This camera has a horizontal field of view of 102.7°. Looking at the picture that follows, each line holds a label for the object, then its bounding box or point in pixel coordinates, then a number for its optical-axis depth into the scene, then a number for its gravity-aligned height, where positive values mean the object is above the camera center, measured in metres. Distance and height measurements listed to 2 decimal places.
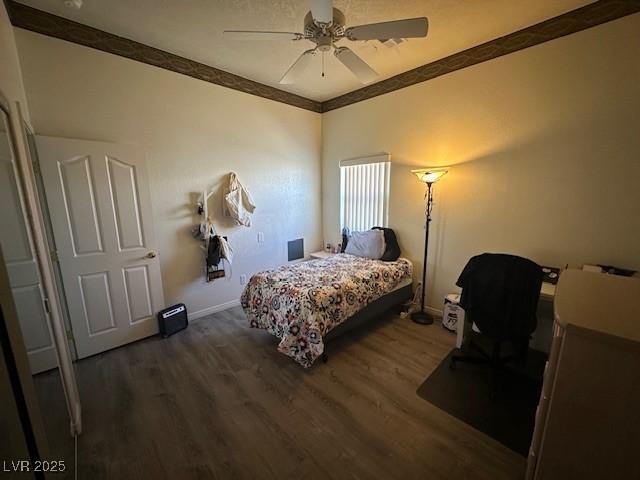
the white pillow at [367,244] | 3.57 -0.73
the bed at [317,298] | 2.31 -1.07
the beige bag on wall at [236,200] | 3.36 -0.08
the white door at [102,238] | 2.31 -0.42
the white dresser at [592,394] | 0.82 -0.69
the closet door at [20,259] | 1.37 -0.34
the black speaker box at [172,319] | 2.86 -1.41
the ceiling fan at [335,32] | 1.57 +1.07
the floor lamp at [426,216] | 2.87 -0.29
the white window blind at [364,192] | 3.73 +0.02
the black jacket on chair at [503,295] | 1.87 -0.78
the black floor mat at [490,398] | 1.74 -1.59
